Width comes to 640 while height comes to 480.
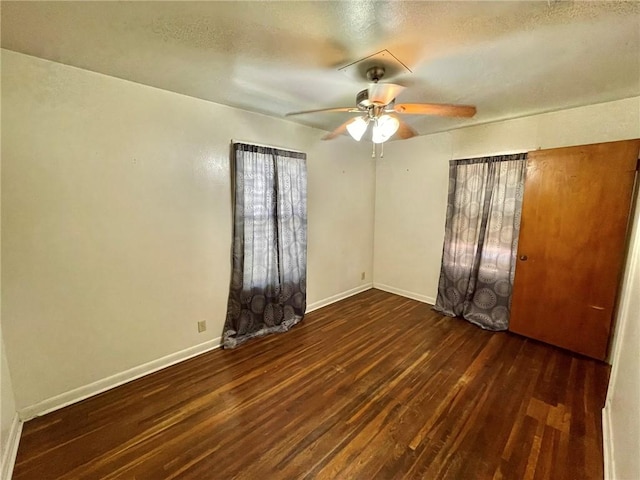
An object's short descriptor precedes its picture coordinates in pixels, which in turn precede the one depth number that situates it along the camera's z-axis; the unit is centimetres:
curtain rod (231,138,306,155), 269
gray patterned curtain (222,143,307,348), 277
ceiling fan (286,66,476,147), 171
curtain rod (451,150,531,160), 292
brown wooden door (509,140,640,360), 239
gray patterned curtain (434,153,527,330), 301
